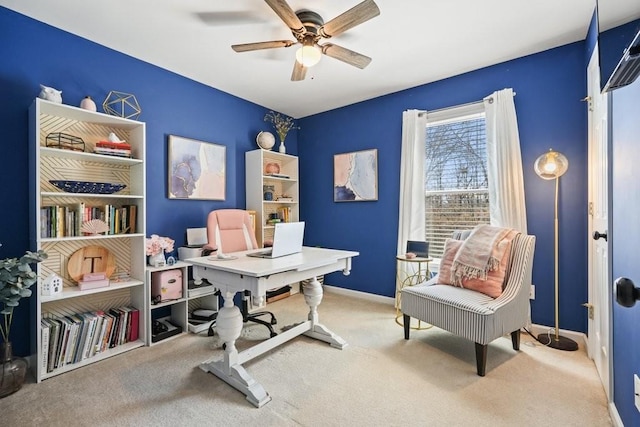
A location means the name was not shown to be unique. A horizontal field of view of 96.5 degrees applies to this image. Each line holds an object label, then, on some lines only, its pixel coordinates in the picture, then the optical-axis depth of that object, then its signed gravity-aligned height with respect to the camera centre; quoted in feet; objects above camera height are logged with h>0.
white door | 5.95 -0.33
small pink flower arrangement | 8.28 -0.87
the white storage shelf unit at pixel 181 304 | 7.93 -2.95
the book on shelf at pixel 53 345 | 6.44 -2.94
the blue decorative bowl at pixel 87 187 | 6.80 +0.71
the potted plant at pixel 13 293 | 5.58 -1.53
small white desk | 5.49 -1.38
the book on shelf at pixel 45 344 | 6.27 -2.83
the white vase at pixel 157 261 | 8.32 -1.34
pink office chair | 8.57 -0.65
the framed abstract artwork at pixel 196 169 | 9.61 +1.63
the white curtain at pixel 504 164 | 8.46 +1.49
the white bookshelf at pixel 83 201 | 6.40 +0.38
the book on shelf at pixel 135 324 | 7.90 -3.04
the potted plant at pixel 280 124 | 13.00 +4.24
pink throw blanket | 7.32 -1.04
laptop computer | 6.63 -0.64
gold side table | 10.06 -2.21
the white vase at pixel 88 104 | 7.15 +2.79
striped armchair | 6.32 -2.24
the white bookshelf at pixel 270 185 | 11.66 +1.20
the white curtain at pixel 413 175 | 10.54 +1.46
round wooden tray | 7.45 -1.26
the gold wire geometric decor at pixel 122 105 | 8.13 +3.24
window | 9.68 +1.32
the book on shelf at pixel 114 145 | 7.41 +1.87
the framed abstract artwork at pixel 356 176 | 11.94 +1.64
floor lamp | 7.54 +1.06
